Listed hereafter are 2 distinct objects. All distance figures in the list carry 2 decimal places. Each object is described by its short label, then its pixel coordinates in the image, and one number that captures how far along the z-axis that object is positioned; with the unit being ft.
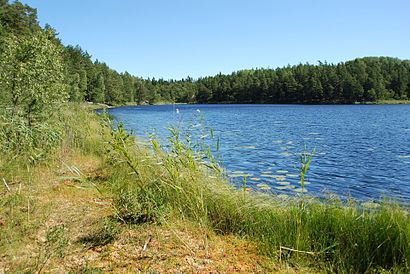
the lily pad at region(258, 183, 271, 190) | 39.32
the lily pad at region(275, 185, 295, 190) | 40.88
